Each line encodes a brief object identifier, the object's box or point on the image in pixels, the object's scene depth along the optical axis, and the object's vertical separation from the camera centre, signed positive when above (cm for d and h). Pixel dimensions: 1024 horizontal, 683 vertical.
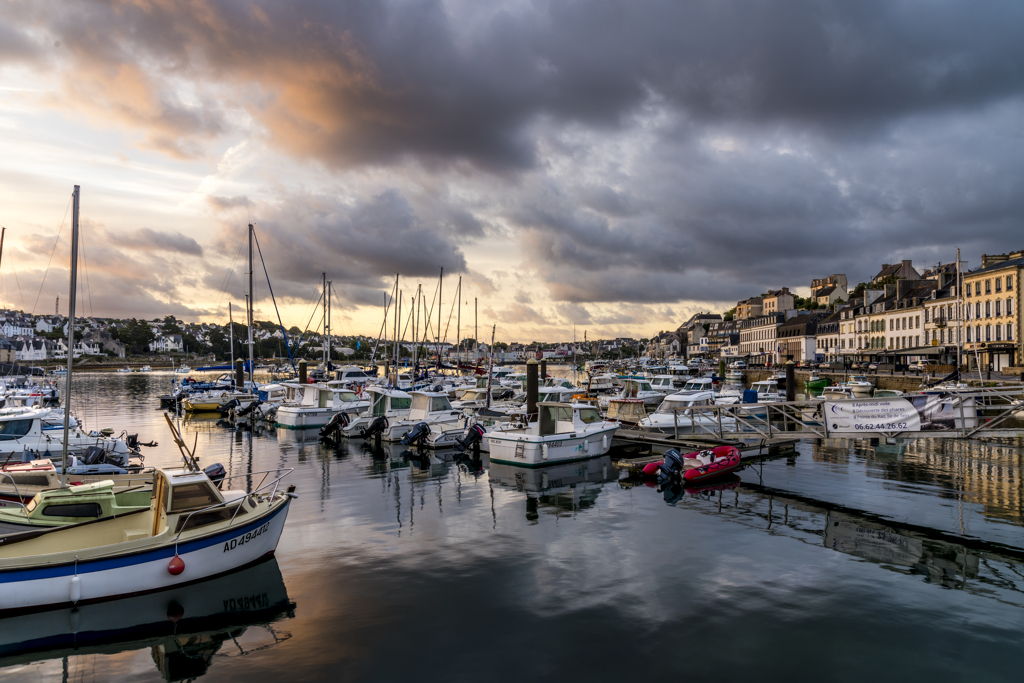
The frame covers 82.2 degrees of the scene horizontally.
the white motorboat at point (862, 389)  4542 -182
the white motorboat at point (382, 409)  3400 -303
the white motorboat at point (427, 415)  3198 -314
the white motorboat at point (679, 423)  3169 -327
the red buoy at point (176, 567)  1180 -426
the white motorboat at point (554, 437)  2488 -333
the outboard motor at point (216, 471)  1856 -366
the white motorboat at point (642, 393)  4828 -269
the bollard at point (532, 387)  3247 -151
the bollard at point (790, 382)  4942 -148
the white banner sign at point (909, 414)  1962 -163
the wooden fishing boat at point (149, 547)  1088 -387
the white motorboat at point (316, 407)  3778 -328
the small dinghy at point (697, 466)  2195 -393
